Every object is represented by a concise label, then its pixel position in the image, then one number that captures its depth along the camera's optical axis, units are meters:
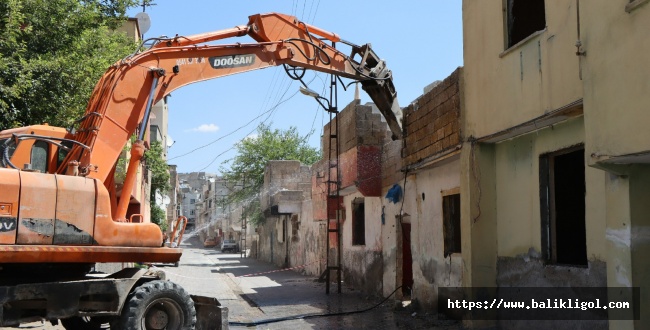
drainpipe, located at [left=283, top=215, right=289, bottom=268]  35.66
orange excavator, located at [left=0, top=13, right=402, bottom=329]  7.62
